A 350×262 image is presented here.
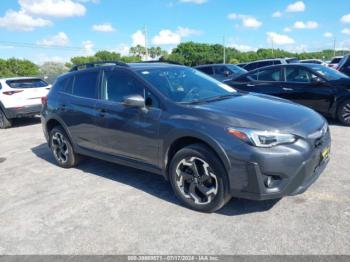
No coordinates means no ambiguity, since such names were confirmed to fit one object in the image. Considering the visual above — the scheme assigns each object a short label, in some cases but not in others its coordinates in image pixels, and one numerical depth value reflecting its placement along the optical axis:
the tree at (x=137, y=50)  92.81
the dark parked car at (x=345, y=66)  9.78
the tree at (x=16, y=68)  51.78
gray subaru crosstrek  3.28
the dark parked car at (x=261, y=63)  17.56
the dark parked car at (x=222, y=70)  14.32
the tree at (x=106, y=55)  82.05
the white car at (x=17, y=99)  10.27
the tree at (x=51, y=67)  56.38
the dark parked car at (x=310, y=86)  7.54
